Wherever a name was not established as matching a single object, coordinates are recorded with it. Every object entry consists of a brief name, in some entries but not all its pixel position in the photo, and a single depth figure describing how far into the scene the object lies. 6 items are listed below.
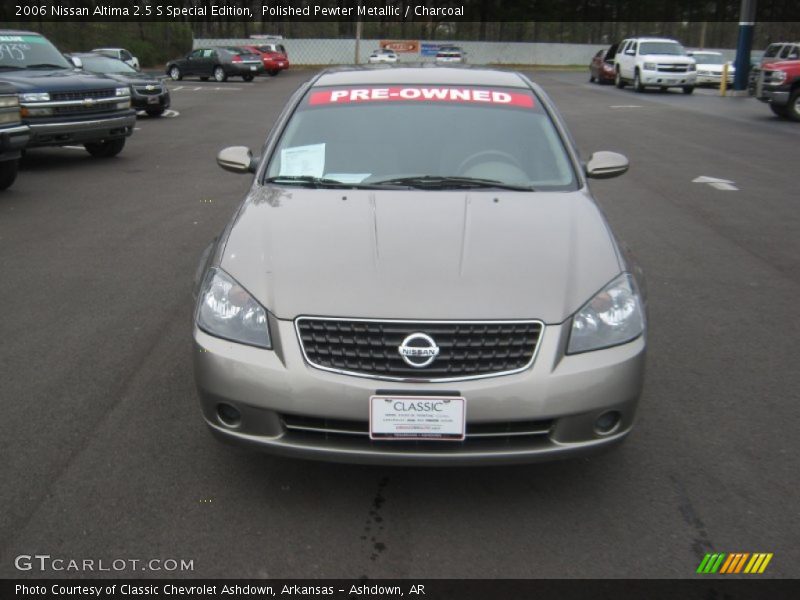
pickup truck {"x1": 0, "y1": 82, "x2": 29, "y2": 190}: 9.70
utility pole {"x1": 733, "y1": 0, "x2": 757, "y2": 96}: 29.67
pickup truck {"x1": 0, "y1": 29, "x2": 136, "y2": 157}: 11.88
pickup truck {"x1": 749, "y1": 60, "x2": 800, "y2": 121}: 19.59
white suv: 30.31
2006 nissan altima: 3.13
